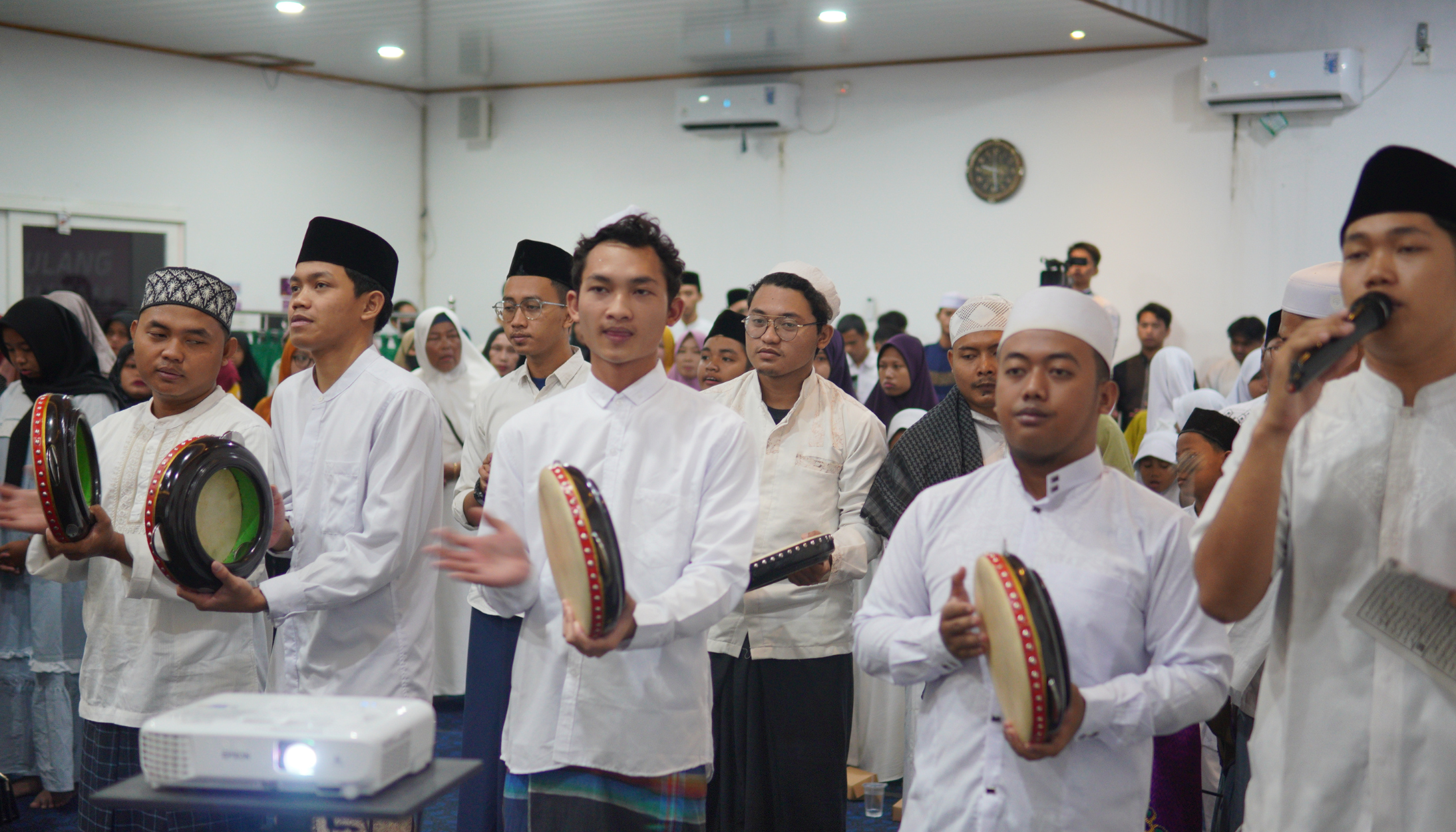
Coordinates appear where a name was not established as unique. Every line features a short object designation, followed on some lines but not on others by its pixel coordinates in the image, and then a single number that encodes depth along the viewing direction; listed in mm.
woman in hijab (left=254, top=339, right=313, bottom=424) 5688
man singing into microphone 1689
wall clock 9695
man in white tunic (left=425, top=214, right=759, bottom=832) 2146
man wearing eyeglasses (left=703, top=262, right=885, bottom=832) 2959
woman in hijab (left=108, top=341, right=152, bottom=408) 4898
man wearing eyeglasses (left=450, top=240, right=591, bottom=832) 3523
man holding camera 8477
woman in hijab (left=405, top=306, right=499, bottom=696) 5688
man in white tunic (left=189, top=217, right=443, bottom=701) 2713
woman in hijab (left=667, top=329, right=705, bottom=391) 7133
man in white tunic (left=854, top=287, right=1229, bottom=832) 1853
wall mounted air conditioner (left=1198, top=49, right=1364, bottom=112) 8367
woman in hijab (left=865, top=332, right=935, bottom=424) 5559
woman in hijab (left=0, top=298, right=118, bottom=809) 4180
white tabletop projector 1470
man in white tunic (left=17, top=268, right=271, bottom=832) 2824
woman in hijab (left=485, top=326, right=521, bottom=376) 6566
